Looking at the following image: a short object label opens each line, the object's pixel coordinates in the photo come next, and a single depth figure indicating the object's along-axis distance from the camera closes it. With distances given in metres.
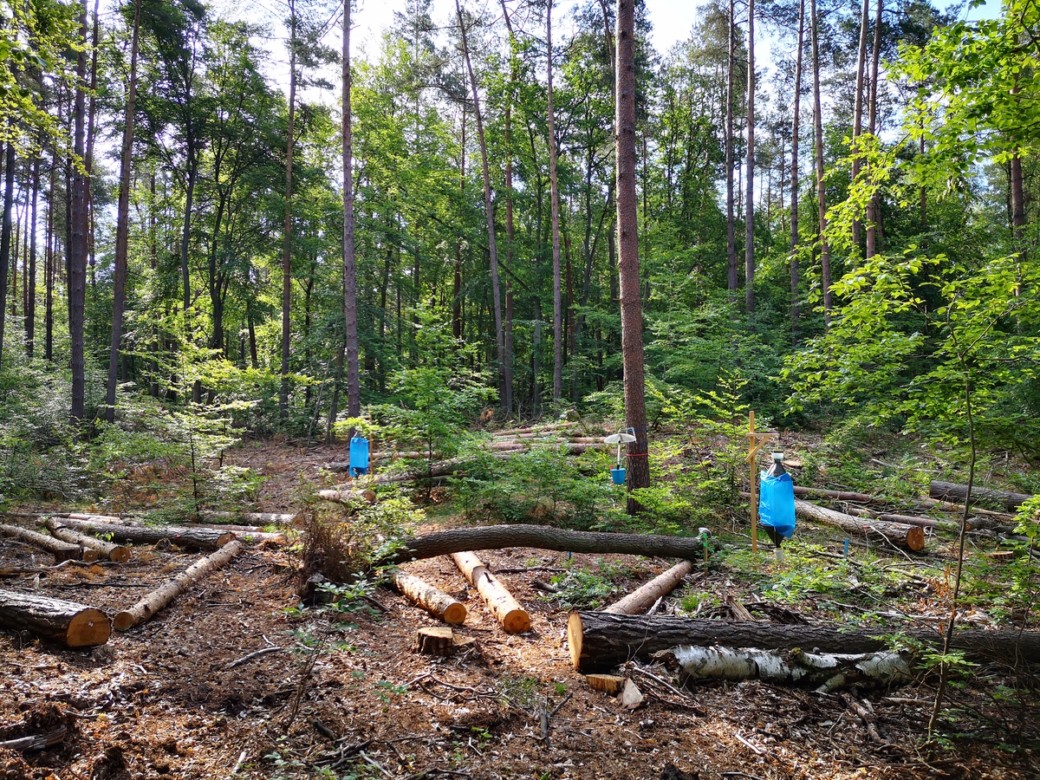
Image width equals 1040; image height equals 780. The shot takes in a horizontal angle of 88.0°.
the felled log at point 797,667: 3.79
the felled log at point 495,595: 4.66
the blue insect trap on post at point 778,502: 5.54
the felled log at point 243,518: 7.84
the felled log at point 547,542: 6.05
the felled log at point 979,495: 7.61
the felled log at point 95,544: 6.07
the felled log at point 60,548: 6.13
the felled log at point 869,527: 6.78
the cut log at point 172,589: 4.28
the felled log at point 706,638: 3.87
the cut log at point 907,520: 7.02
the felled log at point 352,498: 5.77
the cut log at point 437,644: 4.11
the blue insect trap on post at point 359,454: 9.04
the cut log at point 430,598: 4.76
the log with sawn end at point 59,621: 3.70
